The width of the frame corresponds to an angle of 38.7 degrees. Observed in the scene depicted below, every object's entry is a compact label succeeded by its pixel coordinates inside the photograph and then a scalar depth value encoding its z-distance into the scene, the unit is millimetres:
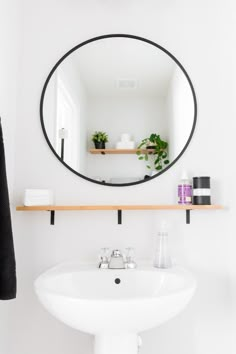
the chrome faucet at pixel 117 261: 1453
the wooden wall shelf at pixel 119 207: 1483
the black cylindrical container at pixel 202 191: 1521
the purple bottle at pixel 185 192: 1544
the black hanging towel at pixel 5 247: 1216
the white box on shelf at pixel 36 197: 1512
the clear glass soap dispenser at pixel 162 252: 1489
